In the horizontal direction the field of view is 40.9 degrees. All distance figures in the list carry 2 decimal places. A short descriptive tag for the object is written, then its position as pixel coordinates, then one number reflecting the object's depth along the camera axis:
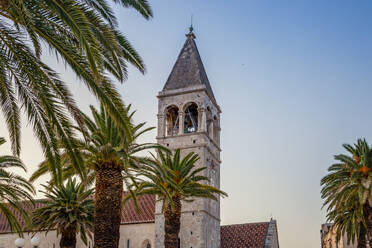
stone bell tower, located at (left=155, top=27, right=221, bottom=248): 37.00
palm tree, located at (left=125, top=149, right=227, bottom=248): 25.45
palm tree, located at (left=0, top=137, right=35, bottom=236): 19.20
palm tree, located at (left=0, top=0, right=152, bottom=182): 10.11
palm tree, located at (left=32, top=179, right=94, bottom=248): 26.59
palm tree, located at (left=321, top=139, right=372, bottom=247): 27.17
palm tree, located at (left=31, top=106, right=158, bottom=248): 18.19
